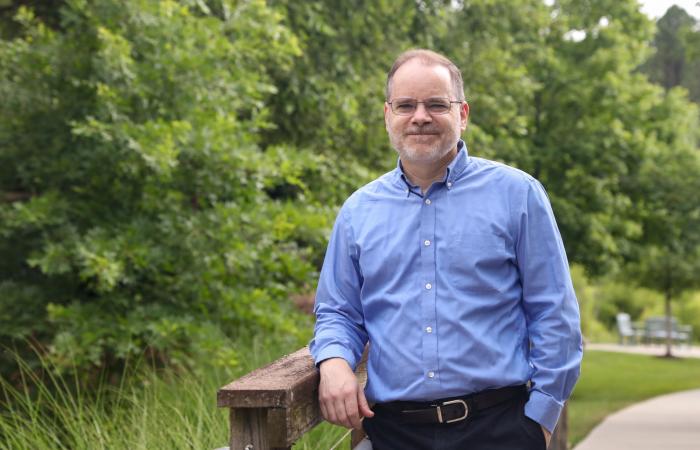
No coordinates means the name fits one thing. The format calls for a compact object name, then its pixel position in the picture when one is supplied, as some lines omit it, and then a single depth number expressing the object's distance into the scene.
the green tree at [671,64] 68.56
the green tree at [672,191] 19.34
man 2.88
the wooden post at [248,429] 2.70
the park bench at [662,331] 35.44
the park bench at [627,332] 36.84
